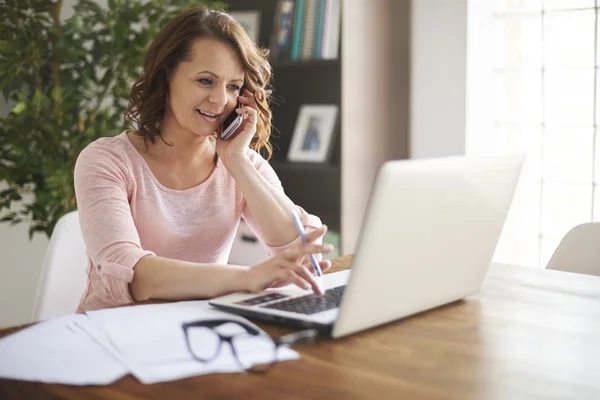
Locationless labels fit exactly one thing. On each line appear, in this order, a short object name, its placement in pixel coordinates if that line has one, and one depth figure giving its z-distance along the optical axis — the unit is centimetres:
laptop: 105
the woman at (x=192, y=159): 172
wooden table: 89
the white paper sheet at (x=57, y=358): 93
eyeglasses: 99
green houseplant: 260
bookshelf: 340
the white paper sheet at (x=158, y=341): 95
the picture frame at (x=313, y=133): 317
